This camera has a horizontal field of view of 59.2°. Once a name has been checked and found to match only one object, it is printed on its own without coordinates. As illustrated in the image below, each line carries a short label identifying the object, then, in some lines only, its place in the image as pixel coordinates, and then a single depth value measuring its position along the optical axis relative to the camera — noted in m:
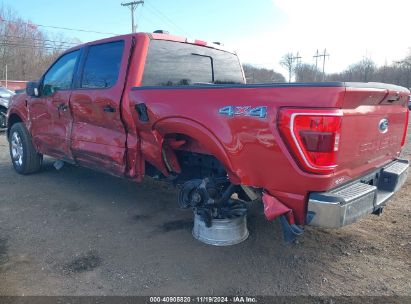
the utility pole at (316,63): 68.70
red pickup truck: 2.50
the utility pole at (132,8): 37.61
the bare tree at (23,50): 49.88
